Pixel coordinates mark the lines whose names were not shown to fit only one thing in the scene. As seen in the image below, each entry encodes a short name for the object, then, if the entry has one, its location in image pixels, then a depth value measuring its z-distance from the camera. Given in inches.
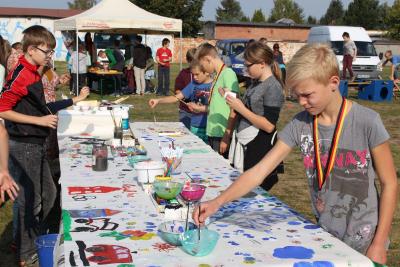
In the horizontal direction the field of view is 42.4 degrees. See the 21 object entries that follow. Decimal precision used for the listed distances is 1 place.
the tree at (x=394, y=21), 1804.9
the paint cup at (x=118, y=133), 168.5
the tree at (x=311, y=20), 3599.9
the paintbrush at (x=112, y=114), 186.0
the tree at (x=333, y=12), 3459.6
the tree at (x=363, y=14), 2719.0
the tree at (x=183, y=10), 1740.9
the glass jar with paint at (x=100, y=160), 130.0
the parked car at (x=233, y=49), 695.2
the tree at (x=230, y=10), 3487.0
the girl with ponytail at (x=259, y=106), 143.6
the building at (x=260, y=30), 1950.1
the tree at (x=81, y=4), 3366.1
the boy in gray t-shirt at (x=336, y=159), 84.1
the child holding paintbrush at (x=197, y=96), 191.8
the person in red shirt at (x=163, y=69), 589.0
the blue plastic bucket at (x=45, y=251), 119.5
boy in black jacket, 134.0
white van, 705.6
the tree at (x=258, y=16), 3090.6
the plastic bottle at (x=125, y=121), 198.8
